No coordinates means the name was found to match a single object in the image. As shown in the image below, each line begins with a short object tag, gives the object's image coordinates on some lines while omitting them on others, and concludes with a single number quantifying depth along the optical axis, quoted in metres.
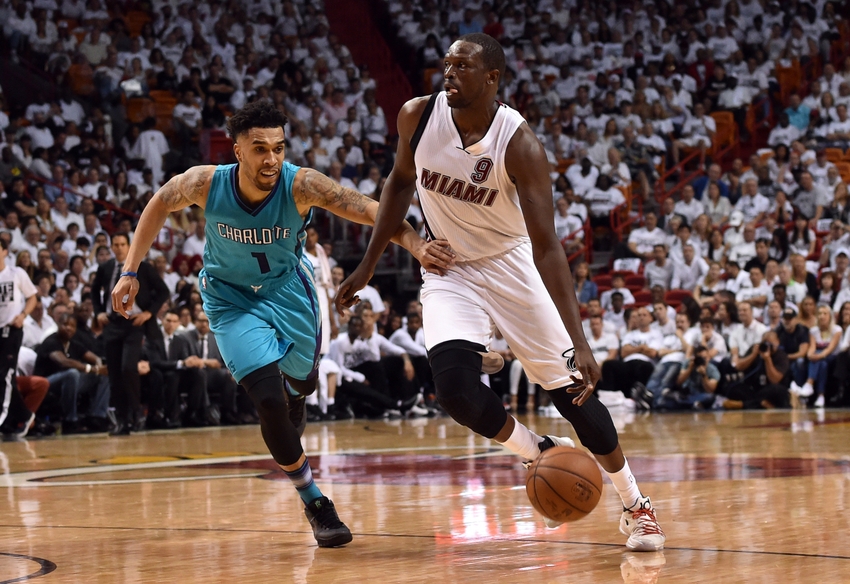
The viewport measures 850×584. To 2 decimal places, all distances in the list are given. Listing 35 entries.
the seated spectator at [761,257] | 16.30
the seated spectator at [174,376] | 12.87
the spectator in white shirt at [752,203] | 17.77
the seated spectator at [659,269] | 16.95
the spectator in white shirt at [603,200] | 18.77
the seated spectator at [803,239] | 16.88
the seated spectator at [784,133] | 20.03
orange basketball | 4.66
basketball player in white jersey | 4.92
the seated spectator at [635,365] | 14.78
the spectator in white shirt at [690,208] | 18.12
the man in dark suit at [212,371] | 13.30
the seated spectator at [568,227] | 18.03
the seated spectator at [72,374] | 12.37
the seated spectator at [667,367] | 14.52
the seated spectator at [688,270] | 16.75
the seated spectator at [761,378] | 14.38
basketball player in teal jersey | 5.31
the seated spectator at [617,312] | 16.03
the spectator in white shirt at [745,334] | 14.71
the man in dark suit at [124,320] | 11.73
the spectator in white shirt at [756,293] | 15.79
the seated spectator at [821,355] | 14.51
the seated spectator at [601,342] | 15.04
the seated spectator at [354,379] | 14.40
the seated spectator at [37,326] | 13.03
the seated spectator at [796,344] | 14.62
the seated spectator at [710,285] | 16.23
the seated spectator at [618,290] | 16.64
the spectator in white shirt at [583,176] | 19.02
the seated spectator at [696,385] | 14.45
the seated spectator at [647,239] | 17.69
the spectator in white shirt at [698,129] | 20.41
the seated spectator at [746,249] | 16.83
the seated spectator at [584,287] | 16.47
